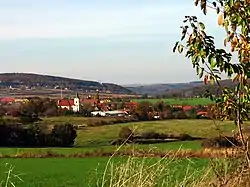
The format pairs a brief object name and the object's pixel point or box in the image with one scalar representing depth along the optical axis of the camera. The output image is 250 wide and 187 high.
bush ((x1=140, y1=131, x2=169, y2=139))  56.71
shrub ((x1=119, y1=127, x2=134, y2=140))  55.06
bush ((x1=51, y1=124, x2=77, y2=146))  61.14
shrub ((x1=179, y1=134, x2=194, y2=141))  60.46
